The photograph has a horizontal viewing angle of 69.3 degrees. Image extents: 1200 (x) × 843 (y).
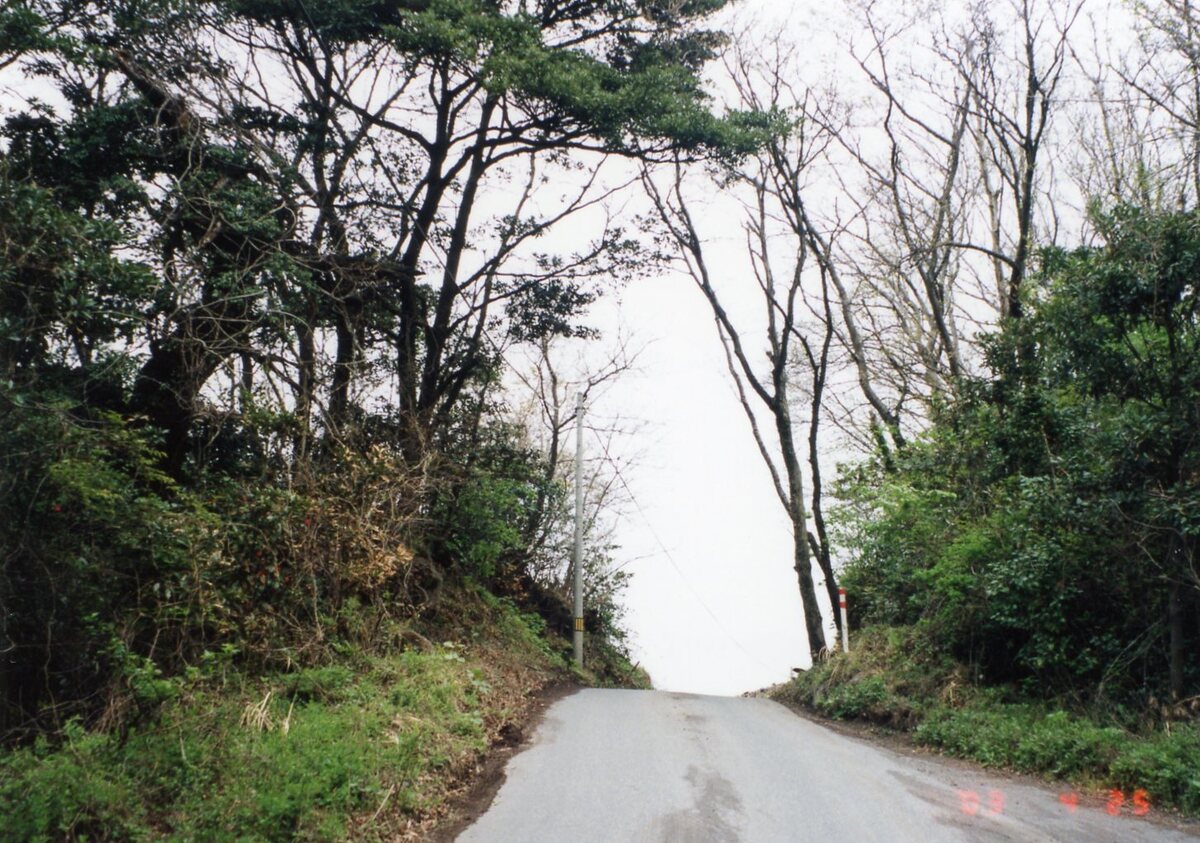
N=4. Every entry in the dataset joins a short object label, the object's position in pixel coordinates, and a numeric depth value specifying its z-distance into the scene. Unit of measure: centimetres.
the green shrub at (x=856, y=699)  1377
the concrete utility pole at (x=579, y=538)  2270
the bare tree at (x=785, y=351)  2228
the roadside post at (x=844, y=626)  1694
